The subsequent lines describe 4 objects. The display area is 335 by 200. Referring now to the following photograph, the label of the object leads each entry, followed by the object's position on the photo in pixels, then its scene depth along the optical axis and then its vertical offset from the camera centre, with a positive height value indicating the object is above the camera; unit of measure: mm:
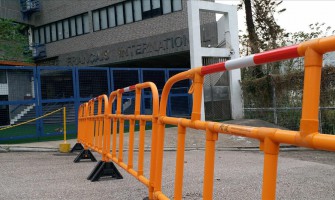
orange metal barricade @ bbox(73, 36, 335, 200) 1646 -270
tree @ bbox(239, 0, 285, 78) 20031 +3931
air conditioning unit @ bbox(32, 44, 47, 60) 30812 +3296
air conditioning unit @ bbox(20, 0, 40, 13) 29958 +7059
